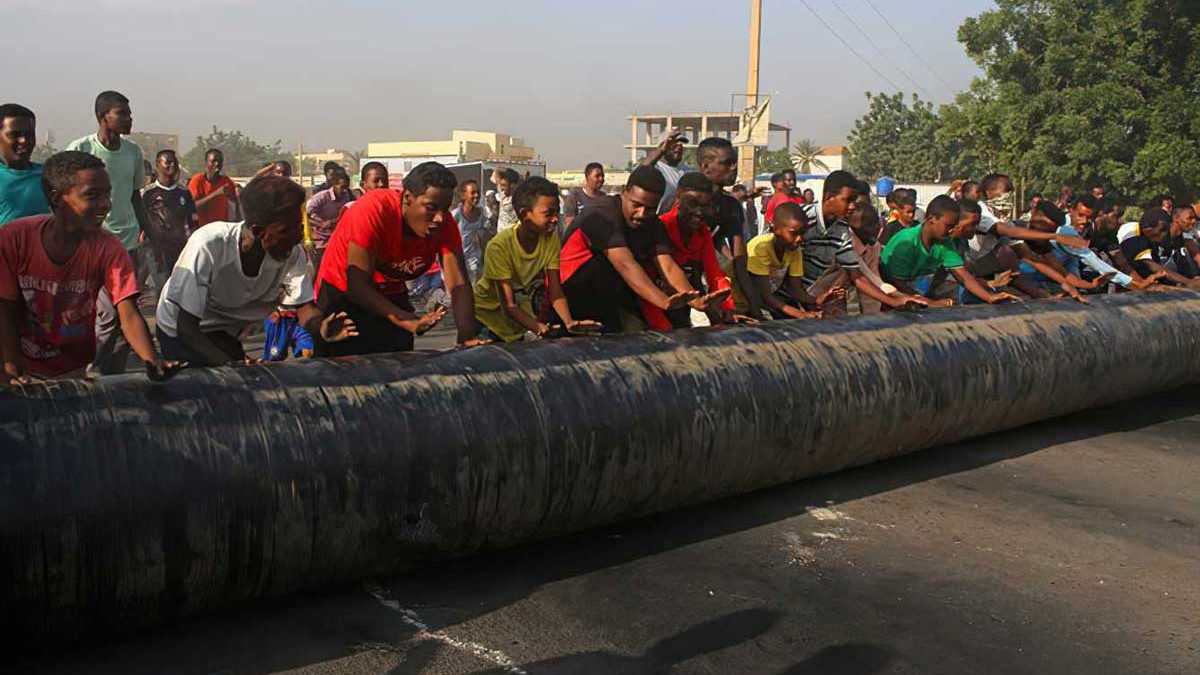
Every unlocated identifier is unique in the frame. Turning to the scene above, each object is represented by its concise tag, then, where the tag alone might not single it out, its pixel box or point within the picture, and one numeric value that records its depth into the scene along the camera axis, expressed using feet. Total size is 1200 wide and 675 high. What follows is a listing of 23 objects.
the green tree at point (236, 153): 254.65
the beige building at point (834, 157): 285.84
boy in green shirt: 24.49
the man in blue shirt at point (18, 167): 18.43
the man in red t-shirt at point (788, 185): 41.19
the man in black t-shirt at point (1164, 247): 32.12
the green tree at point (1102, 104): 94.12
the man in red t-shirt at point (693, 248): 19.19
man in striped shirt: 22.95
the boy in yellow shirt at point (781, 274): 21.65
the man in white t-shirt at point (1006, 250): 27.02
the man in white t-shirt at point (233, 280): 13.93
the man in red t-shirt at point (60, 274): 13.17
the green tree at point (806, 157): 284.28
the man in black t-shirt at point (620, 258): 18.26
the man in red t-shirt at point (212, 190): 36.24
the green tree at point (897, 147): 224.53
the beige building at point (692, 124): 298.82
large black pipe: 10.35
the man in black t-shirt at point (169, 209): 31.78
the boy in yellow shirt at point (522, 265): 18.81
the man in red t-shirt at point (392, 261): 15.79
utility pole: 79.00
